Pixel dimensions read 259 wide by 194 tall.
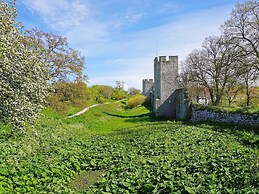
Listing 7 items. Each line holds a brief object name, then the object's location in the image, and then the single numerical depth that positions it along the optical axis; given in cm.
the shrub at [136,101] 3831
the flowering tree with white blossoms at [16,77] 704
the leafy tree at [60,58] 1818
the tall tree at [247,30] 1468
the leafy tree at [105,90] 5889
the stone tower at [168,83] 2450
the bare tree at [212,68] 1900
